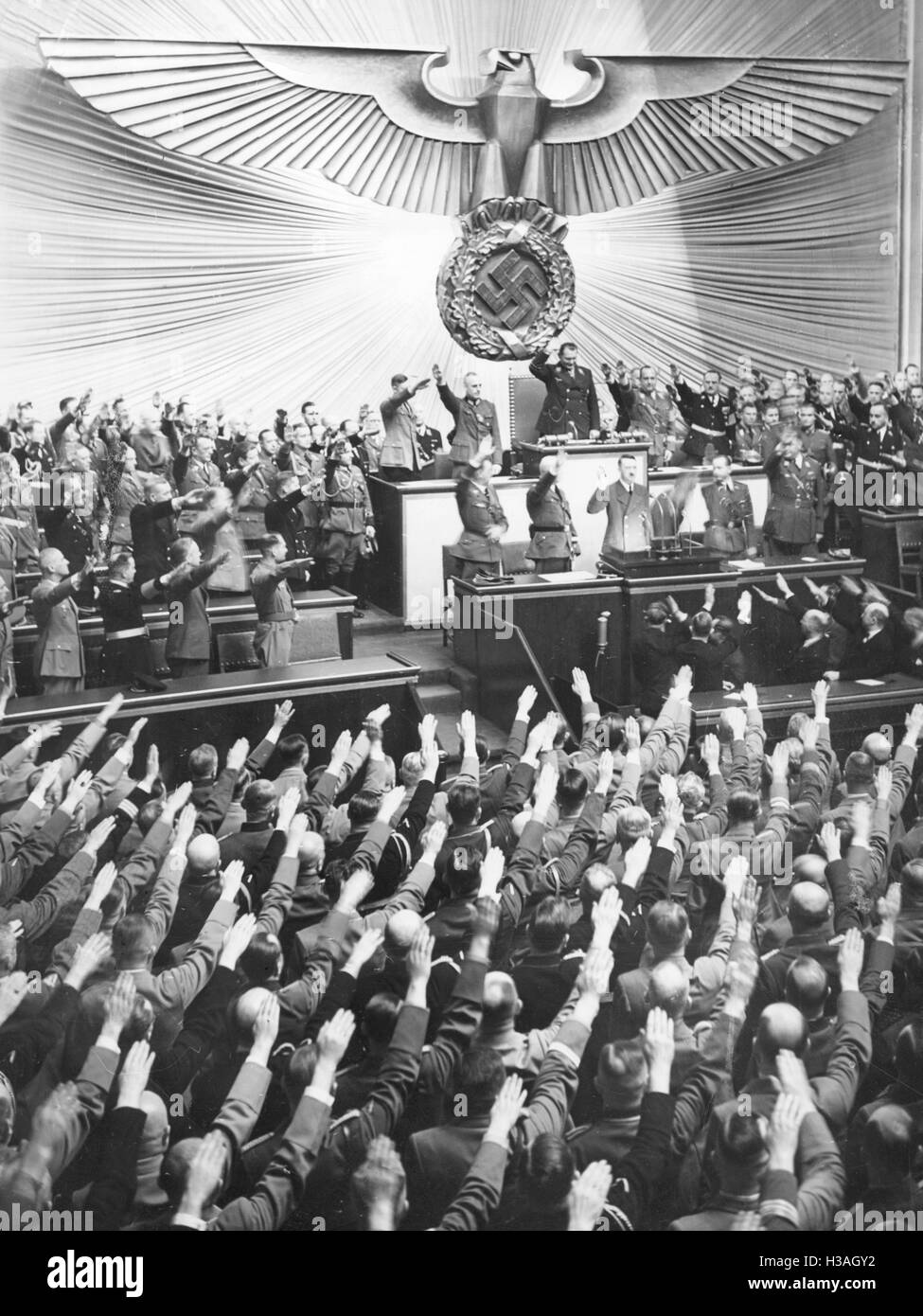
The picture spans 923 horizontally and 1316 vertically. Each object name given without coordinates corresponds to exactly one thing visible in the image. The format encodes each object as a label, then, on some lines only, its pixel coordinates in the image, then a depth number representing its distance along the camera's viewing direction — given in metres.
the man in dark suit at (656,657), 9.52
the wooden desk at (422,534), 9.91
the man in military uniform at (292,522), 9.80
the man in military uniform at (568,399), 11.08
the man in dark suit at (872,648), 9.88
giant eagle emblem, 9.45
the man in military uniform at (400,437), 10.47
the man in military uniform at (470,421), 10.90
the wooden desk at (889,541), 10.30
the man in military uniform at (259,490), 9.80
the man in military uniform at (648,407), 11.46
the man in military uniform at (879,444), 11.23
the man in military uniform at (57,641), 8.64
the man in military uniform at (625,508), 10.50
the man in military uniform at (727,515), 10.69
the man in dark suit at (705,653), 9.62
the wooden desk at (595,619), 9.40
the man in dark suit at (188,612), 8.84
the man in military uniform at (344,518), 9.94
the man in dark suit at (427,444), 11.15
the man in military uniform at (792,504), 10.73
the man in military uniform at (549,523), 10.27
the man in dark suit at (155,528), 9.12
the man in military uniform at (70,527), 9.45
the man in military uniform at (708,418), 11.69
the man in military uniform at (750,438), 11.89
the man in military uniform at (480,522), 9.84
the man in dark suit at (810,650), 9.82
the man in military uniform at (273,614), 9.25
